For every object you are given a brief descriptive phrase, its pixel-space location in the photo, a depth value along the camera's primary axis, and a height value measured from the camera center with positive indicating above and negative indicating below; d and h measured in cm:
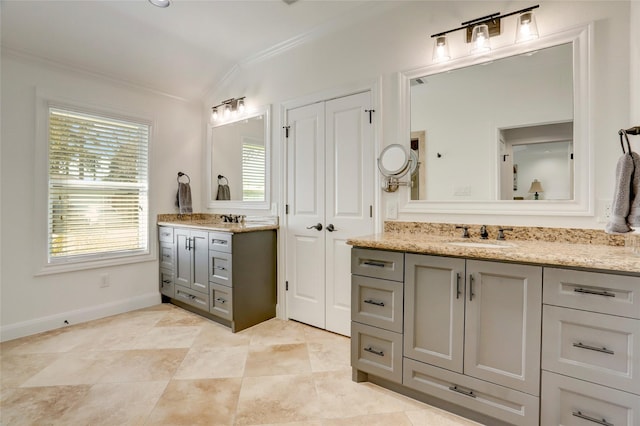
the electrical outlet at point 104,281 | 323 -75
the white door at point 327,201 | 266 +8
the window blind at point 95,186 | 295 +23
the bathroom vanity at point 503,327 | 128 -57
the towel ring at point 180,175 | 383 +42
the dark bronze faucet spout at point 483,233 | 206 -15
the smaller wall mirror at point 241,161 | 333 +55
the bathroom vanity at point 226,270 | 283 -60
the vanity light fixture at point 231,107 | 348 +117
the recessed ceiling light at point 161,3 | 251 +168
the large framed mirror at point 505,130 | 184 +54
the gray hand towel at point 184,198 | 374 +13
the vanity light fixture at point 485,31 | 191 +116
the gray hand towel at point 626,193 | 143 +8
